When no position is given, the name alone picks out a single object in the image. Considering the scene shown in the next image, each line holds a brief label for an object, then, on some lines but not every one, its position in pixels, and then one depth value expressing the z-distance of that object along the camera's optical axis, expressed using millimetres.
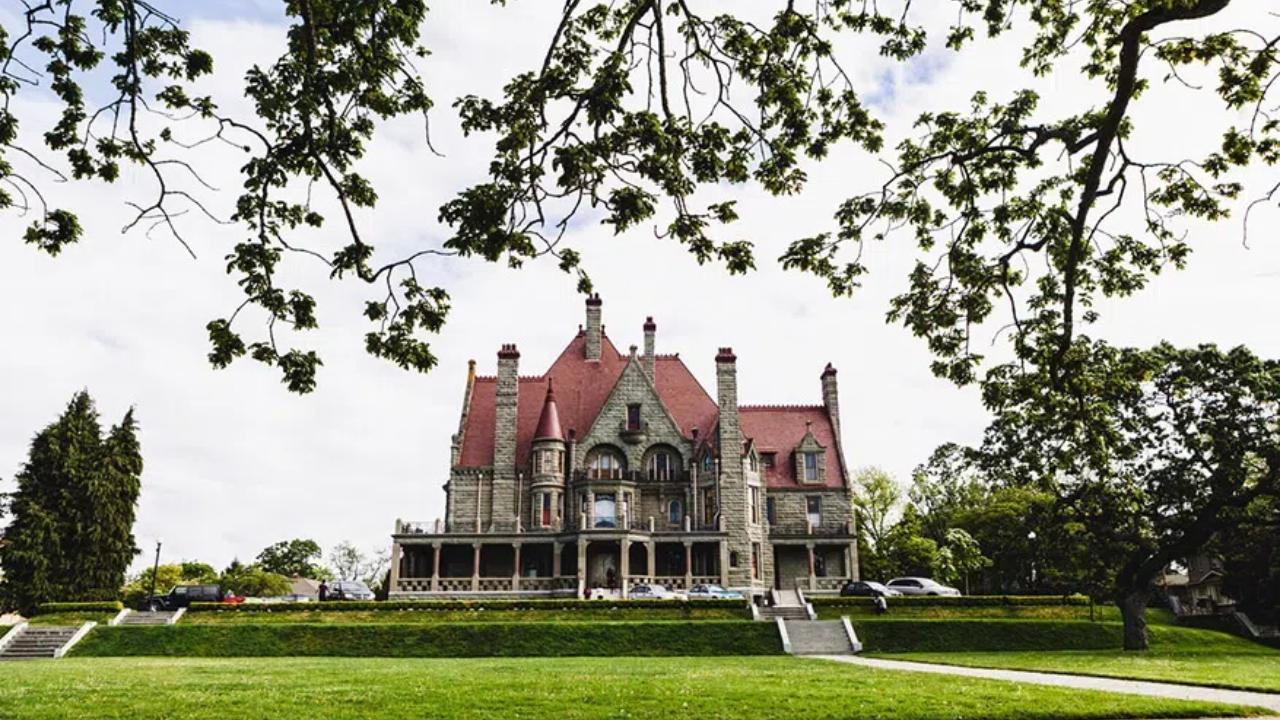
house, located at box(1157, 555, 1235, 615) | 69000
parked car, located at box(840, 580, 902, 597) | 40678
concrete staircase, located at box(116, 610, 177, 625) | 34181
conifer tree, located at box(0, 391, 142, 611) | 46781
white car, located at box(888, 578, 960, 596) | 42006
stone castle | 46188
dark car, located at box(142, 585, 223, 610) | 41625
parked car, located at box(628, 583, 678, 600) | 40562
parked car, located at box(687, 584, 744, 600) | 37988
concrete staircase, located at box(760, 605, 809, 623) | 34906
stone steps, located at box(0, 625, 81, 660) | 29141
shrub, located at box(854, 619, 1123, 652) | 29922
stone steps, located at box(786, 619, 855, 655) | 29156
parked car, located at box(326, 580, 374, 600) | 44984
